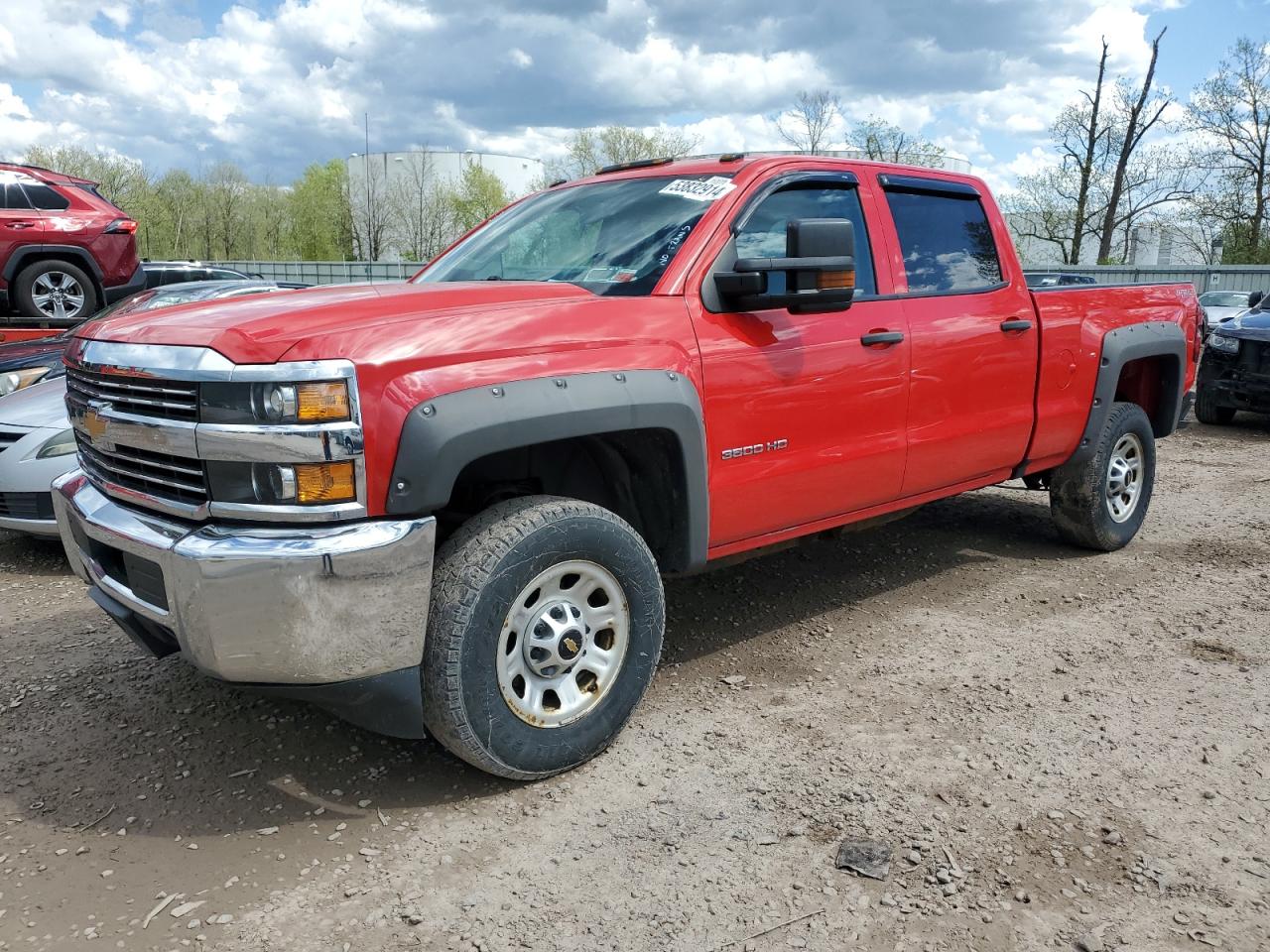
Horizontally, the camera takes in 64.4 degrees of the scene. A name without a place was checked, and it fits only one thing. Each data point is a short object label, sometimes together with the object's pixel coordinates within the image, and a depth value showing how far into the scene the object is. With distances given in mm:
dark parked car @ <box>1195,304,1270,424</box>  10422
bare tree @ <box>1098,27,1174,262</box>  36812
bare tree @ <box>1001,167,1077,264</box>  40969
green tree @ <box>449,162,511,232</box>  53812
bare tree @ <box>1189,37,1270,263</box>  38188
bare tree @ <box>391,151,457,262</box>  53875
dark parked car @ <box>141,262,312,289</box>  14042
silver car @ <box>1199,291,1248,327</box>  20664
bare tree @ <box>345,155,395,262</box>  53969
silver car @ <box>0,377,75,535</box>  5438
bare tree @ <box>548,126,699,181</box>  45750
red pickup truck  2674
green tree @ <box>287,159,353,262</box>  60156
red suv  10703
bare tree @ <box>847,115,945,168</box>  38469
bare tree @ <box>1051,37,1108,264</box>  38344
